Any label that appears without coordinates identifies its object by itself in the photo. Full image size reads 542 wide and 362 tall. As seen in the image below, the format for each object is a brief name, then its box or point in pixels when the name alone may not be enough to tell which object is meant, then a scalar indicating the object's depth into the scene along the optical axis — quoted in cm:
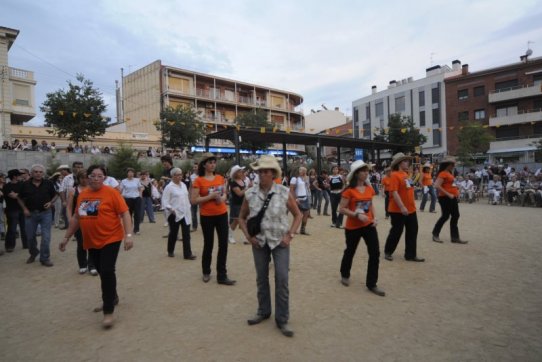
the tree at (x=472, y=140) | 3222
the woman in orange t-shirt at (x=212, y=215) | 505
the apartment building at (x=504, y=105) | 3569
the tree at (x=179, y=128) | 2850
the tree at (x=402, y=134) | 3569
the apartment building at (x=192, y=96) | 4228
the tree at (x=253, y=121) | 3472
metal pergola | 1720
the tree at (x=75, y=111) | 2038
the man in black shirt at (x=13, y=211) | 717
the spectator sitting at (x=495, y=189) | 1571
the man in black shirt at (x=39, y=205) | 637
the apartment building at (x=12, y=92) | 2728
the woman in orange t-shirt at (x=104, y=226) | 379
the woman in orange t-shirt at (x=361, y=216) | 462
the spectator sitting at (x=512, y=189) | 1506
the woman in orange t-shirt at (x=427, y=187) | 1096
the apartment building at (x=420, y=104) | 4312
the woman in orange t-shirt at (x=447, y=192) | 713
